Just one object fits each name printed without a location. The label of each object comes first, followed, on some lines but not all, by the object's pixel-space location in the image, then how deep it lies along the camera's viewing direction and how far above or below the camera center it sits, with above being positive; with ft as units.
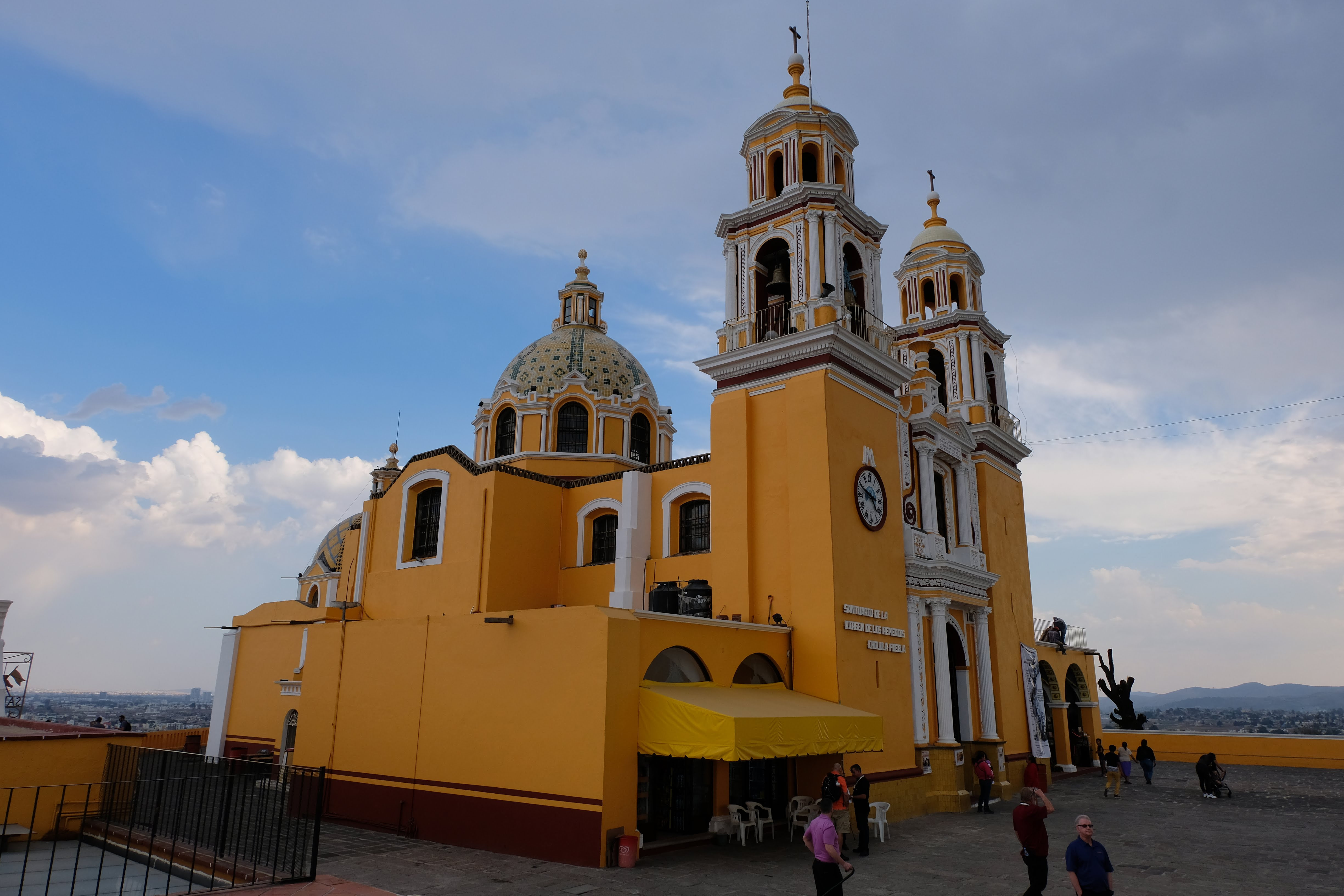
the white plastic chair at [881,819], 46.44 -7.02
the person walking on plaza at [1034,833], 28.58 -4.73
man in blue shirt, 23.35 -4.75
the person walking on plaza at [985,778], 57.93 -5.93
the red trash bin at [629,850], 37.68 -7.16
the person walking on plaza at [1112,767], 66.90 -5.96
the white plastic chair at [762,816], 44.60 -6.98
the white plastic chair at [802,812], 45.73 -6.64
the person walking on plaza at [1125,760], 76.38 -6.13
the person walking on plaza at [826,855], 27.04 -5.20
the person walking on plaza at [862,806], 42.04 -5.75
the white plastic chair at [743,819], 43.60 -6.88
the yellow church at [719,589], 41.88 +6.73
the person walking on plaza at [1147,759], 77.30 -6.16
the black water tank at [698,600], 56.34 +5.27
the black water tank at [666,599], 55.83 +5.20
